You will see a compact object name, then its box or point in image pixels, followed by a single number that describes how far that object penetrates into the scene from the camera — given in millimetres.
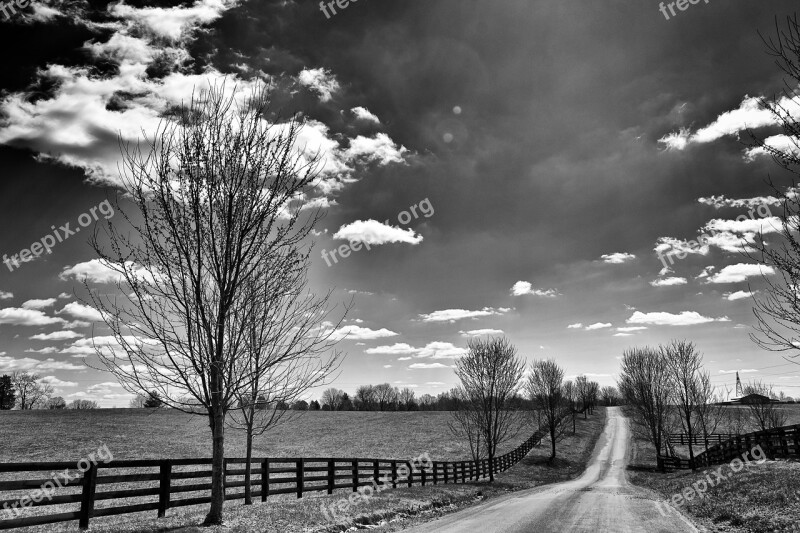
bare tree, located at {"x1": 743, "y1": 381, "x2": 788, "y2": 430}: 36428
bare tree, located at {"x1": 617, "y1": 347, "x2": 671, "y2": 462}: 36406
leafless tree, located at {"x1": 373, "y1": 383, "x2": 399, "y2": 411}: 168050
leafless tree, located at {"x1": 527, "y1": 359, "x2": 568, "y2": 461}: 43875
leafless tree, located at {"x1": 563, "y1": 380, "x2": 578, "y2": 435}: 87762
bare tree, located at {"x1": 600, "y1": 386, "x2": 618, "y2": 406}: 144900
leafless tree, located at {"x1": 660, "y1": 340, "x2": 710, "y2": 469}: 35562
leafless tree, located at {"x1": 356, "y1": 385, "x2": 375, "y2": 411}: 155500
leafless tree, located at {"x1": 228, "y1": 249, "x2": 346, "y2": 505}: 9906
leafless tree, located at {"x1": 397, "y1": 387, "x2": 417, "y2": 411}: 178250
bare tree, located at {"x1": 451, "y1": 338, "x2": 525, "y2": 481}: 27880
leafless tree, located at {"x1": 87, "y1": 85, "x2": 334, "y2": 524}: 9078
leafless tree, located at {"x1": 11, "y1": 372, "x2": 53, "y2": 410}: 105338
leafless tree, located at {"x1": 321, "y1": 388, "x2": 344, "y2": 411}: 159000
